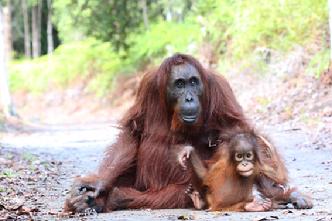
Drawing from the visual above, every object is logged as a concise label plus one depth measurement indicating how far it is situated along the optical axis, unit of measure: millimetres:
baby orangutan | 4340
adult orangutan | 4594
